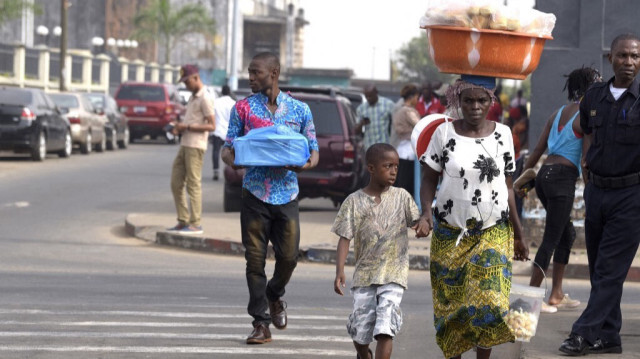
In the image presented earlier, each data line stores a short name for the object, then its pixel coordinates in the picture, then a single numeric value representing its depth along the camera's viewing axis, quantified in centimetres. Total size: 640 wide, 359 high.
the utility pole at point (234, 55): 4992
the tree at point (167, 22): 8062
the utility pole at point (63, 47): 5081
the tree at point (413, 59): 12925
